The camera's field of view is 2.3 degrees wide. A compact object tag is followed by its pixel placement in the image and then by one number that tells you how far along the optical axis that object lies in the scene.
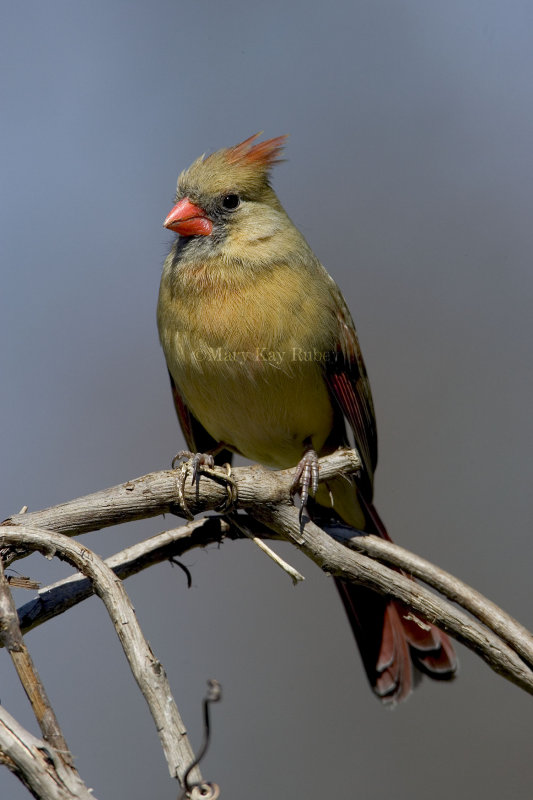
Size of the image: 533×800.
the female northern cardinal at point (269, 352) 4.43
